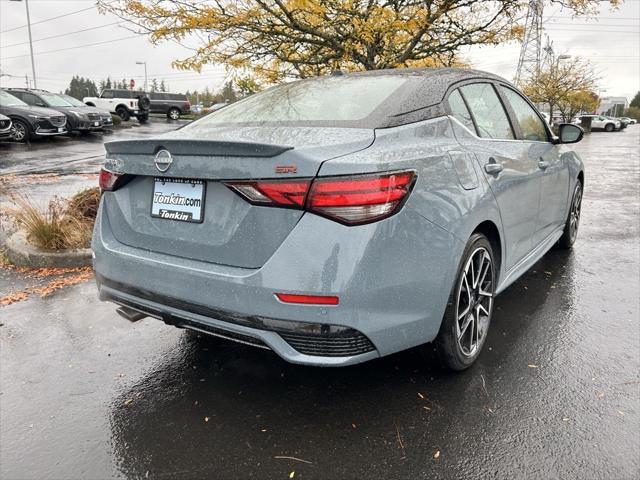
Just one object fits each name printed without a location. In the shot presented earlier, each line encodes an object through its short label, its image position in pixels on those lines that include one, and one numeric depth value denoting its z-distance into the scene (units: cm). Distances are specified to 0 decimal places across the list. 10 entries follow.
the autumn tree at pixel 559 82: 3769
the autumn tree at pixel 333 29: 658
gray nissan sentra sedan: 200
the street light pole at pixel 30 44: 3696
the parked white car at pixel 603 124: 5038
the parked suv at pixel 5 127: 1529
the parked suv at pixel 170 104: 3741
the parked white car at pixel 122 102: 3284
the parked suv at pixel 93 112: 2092
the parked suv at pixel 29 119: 1723
